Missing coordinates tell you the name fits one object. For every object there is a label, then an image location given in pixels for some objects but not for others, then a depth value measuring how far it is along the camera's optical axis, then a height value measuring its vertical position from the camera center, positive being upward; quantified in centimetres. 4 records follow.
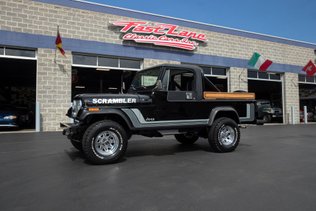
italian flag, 2030 +372
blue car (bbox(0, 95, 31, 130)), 1359 -20
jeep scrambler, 577 -2
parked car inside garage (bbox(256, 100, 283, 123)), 2181 +1
